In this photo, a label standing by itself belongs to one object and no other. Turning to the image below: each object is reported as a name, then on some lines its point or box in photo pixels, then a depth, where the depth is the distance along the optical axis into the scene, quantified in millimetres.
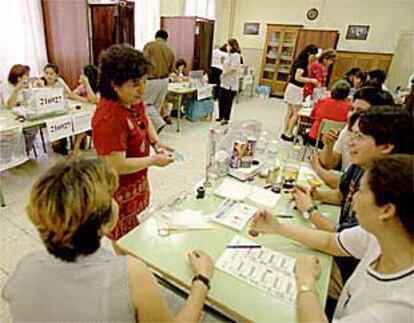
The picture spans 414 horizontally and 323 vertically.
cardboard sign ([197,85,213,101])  5176
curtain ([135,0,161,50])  5590
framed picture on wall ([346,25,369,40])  7484
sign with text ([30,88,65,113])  2775
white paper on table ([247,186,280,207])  1562
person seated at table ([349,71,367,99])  4754
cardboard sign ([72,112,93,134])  3043
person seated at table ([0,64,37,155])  3059
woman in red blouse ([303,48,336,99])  4340
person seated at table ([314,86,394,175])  2105
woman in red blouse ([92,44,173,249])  1350
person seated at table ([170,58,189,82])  5488
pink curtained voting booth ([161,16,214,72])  6141
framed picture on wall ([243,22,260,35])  8602
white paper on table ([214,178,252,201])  1591
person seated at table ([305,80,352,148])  3350
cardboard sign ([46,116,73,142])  2846
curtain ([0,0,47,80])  3857
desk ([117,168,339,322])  955
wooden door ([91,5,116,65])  4559
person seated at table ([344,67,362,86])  5041
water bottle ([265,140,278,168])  1997
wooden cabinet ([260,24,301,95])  7980
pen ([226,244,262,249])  1212
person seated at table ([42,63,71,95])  3531
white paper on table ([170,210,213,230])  1318
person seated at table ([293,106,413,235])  1284
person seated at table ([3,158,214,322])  712
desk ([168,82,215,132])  4895
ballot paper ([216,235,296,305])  1023
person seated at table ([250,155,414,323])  770
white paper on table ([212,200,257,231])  1354
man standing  3561
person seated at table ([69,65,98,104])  3625
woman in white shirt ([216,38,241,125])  4895
